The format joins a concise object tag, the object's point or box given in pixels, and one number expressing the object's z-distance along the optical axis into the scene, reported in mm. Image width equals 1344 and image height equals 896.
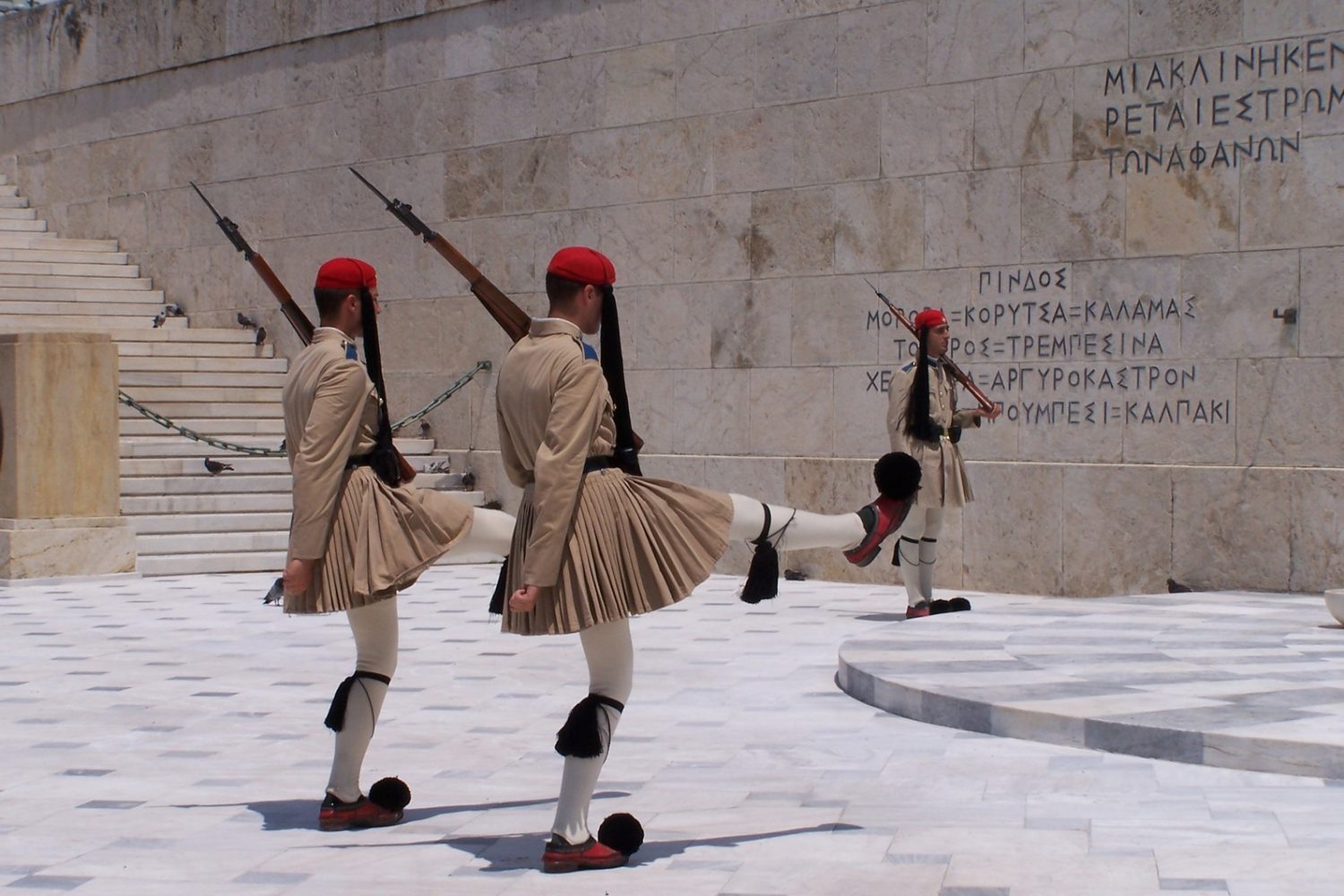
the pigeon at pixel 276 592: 5678
